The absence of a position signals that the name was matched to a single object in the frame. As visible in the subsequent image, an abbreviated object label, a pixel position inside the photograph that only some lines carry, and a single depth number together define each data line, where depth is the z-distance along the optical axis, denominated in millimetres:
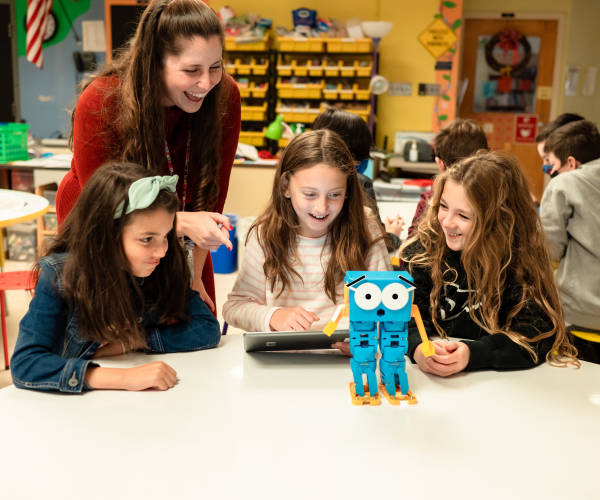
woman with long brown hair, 1304
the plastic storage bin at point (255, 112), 4902
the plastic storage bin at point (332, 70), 4711
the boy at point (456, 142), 2395
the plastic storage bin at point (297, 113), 4836
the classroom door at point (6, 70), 5090
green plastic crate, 3996
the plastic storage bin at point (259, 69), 4828
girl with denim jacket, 1041
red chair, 2145
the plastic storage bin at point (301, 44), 4773
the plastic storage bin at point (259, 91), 4867
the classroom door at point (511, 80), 5469
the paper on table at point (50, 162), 3977
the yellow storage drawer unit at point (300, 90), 4770
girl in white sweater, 1426
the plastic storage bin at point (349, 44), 4703
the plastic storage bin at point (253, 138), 4994
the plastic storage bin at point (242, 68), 4836
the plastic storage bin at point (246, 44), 4871
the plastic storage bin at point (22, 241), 4148
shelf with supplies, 4754
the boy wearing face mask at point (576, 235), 1894
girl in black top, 1267
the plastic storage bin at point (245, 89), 4891
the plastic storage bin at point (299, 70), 4746
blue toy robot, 967
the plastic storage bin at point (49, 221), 4051
